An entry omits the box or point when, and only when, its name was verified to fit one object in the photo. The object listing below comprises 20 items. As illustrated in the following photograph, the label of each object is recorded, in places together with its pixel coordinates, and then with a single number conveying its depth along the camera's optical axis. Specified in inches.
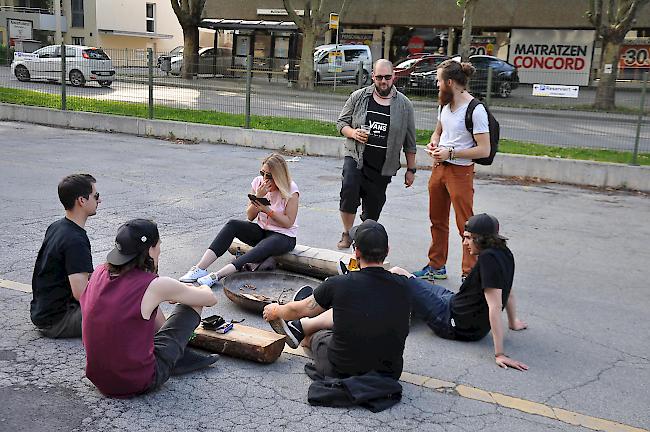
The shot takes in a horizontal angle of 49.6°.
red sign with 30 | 1279.5
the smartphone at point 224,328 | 184.9
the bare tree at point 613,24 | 910.4
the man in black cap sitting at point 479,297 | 185.9
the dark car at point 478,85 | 550.3
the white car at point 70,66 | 722.8
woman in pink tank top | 244.2
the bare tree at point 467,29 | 933.8
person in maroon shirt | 149.0
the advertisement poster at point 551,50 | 1301.7
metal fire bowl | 222.7
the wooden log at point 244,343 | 177.6
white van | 1059.9
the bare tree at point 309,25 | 1066.7
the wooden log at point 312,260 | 241.1
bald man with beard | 267.4
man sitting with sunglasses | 179.8
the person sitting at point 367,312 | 155.6
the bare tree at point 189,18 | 1256.4
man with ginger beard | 234.2
